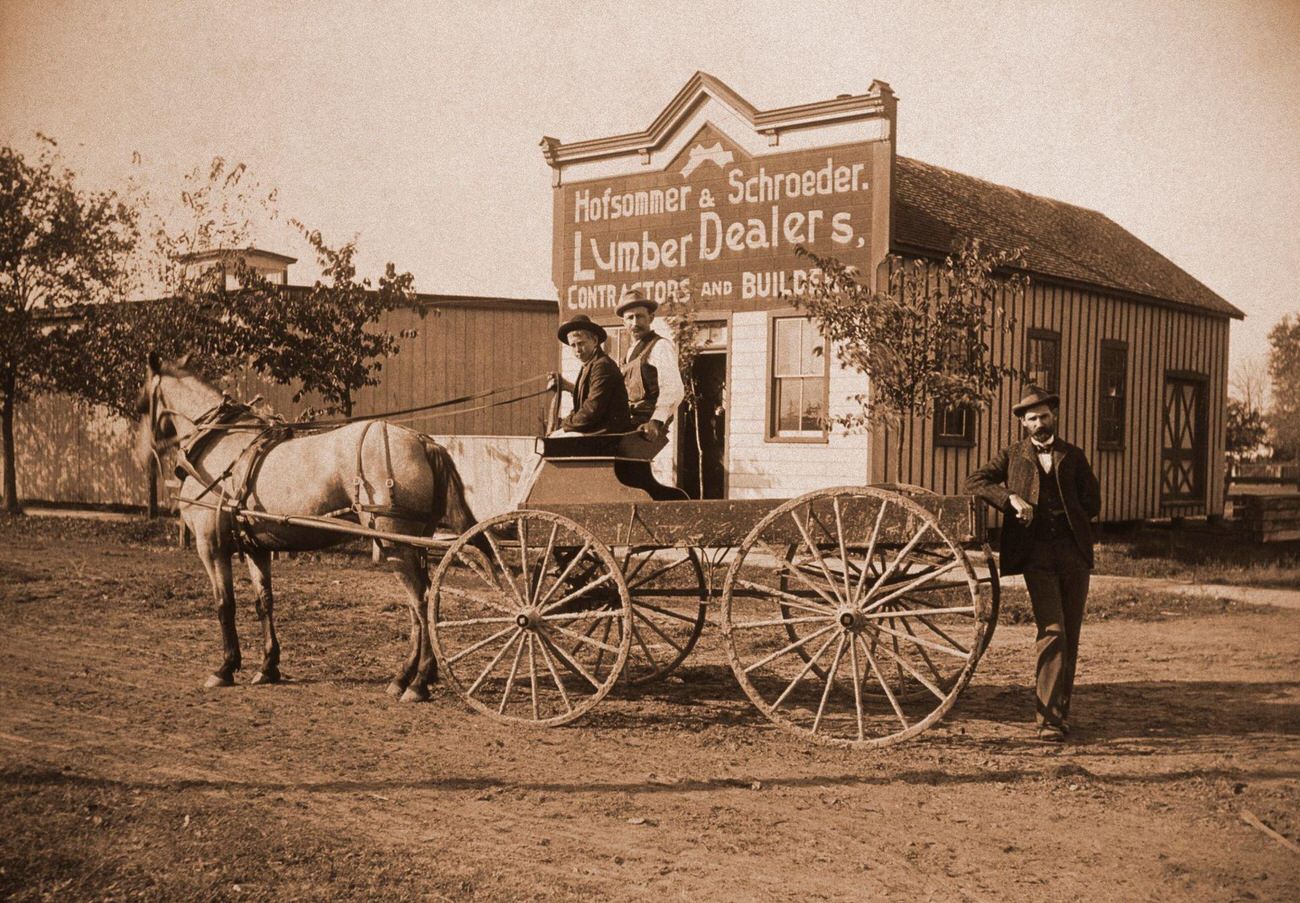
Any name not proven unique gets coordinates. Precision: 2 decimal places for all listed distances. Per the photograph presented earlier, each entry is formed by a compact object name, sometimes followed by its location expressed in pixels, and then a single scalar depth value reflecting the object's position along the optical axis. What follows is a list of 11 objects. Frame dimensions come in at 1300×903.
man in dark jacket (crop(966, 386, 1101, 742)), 6.17
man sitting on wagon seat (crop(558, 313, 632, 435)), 6.76
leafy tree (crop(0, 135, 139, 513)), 14.55
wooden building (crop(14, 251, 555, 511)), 20.72
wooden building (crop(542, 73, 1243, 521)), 14.17
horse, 7.27
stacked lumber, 14.57
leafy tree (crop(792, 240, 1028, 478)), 11.59
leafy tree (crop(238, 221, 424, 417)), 14.06
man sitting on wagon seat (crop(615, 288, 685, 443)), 7.35
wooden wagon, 5.76
